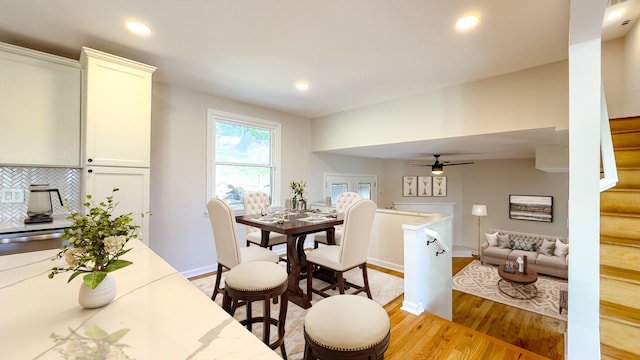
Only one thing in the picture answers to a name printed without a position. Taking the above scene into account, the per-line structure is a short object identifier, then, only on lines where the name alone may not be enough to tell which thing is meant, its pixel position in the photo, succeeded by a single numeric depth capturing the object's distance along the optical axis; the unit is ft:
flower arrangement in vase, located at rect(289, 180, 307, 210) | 10.55
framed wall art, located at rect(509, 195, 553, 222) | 21.90
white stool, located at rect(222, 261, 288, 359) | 5.40
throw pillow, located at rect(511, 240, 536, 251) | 21.30
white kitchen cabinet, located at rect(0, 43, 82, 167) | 7.09
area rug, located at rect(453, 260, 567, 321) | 14.14
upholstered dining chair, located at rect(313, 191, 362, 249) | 12.08
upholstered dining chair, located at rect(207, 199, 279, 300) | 7.24
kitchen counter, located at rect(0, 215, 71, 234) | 6.61
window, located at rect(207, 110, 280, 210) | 12.36
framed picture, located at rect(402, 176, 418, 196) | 25.64
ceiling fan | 19.35
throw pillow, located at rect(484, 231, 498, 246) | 22.26
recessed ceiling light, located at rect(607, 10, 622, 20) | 6.78
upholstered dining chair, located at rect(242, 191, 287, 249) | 10.87
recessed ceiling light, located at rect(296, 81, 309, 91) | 10.49
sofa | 18.81
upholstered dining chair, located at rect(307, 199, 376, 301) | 7.85
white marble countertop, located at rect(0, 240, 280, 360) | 2.08
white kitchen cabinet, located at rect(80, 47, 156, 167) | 7.64
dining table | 8.14
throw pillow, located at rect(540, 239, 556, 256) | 20.24
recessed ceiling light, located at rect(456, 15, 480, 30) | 6.30
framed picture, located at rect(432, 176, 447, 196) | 26.25
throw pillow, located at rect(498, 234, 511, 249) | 22.04
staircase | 5.42
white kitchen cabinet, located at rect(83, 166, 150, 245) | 7.72
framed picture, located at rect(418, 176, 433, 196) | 26.00
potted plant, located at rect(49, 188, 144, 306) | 2.65
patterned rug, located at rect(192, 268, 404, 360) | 6.73
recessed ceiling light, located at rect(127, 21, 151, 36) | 6.67
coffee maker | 7.31
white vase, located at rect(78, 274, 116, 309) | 2.73
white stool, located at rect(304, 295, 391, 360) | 3.46
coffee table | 15.40
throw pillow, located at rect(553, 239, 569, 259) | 19.07
